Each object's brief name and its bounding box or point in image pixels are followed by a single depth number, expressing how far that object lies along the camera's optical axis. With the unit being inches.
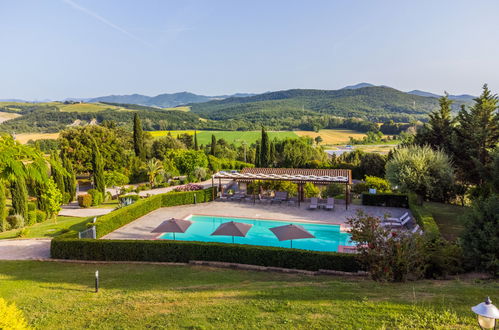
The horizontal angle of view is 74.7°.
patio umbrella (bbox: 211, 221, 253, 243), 534.0
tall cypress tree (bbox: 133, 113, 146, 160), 1604.9
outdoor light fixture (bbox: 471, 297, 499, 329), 156.6
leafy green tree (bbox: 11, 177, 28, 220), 793.6
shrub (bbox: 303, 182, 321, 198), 1008.2
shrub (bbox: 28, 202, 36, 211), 883.9
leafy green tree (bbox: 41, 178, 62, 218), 787.5
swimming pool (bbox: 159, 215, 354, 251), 611.4
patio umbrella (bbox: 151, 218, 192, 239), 563.2
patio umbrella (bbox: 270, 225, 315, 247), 511.2
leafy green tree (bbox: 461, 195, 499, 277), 363.6
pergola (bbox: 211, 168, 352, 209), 856.3
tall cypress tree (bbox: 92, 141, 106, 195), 1090.7
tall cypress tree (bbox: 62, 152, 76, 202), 1057.5
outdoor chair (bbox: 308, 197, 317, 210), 827.9
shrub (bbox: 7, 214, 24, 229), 778.2
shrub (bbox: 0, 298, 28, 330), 164.6
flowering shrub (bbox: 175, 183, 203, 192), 1015.0
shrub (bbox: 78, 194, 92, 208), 969.6
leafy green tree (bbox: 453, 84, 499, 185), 888.3
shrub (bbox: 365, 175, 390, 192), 994.1
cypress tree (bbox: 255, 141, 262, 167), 1844.5
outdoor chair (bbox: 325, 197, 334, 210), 816.9
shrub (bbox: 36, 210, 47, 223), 849.7
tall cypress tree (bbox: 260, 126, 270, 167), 1681.8
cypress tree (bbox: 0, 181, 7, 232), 733.9
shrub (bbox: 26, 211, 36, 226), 821.0
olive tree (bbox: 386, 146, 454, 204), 776.3
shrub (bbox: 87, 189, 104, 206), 1001.5
